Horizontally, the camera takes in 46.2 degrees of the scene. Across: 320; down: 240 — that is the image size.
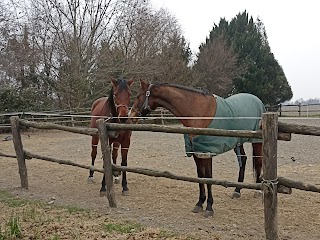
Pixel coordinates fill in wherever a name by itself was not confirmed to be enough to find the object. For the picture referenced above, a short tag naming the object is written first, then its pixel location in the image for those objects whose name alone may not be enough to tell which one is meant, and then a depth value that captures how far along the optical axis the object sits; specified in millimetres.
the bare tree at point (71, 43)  20172
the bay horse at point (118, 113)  5590
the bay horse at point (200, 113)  4547
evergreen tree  31906
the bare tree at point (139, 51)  21130
